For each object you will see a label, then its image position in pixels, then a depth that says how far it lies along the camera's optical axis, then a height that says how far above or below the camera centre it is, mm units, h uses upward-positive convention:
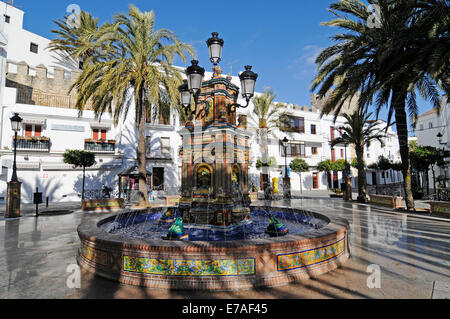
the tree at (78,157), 16031 +1508
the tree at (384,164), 24375 +1221
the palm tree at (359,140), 17469 +2866
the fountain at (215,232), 3969 -1245
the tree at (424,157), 18297 +1435
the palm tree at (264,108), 22406 +6600
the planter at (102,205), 14352 -1499
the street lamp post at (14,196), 11703 -763
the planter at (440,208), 10648 -1463
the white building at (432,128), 31219 +7332
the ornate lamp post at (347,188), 18578 -869
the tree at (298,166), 26531 +1236
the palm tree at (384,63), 9906 +5329
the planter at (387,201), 13633 -1465
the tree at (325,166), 30047 +1389
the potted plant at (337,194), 21703 -1599
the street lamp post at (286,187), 20297 -833
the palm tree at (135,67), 12265 +6029
